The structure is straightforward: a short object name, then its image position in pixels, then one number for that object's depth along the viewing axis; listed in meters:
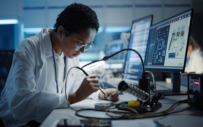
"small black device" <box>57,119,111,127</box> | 0.47
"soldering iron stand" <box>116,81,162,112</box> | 0.57
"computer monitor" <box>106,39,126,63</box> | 4.67
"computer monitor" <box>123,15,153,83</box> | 1.47
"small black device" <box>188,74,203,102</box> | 0.73
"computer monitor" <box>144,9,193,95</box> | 0.96
